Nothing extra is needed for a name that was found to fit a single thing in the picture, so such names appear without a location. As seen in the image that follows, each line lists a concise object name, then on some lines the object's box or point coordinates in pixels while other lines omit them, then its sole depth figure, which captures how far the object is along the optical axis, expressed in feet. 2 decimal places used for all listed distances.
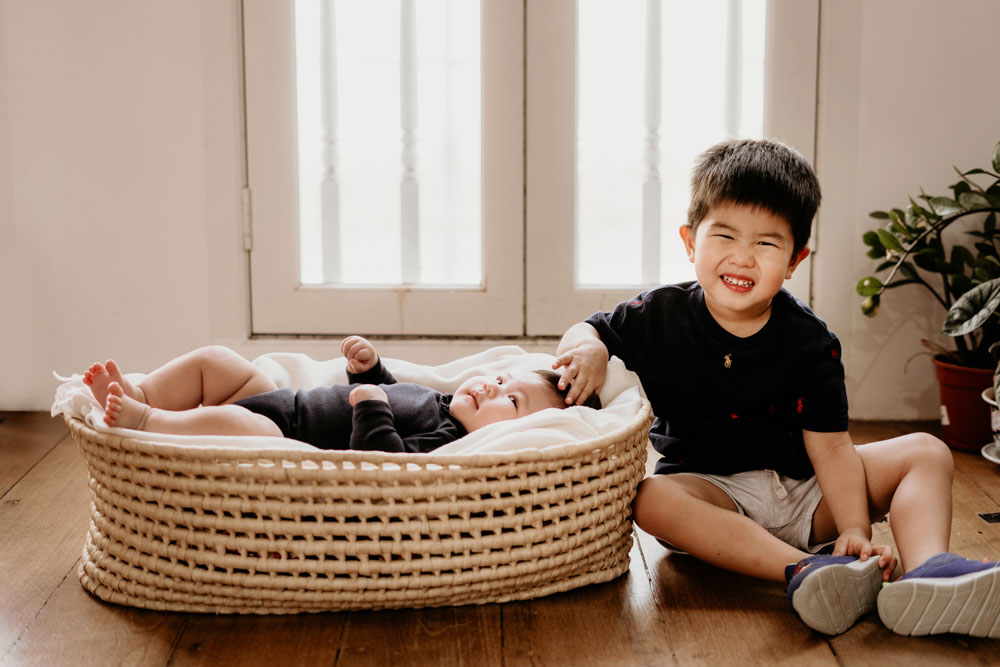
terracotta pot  6.28
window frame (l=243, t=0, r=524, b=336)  6.88
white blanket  4.03
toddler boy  4.28
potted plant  6.18
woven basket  3.80
